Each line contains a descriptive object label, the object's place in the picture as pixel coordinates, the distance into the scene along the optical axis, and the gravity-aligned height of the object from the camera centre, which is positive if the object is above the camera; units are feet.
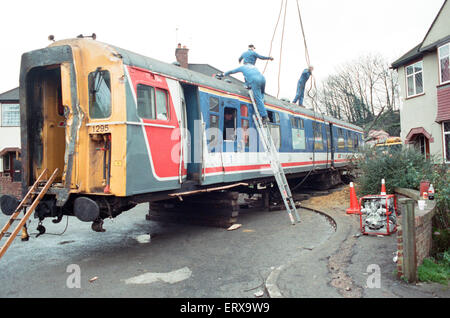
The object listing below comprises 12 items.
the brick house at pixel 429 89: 53.62 +11.42
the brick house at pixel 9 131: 75.61 +8.93
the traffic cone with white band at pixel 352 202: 28.84 -3.58
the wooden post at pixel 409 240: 13.98 -3.34
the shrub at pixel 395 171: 28.27 -1.00
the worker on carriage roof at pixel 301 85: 46.70 +10.60
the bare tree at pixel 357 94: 141.49 +30.04
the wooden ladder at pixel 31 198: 16.36 -1.47
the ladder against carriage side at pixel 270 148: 29.22 +1.33
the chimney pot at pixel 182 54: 73.41 +23.79
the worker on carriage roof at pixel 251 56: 32.24 +10.00
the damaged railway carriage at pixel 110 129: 17.97 +2.24
